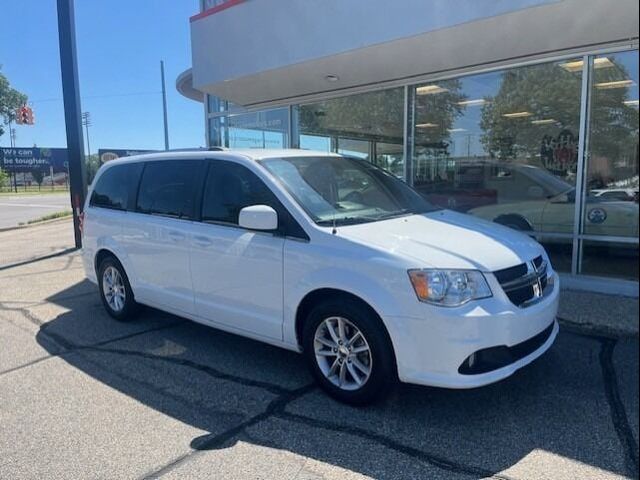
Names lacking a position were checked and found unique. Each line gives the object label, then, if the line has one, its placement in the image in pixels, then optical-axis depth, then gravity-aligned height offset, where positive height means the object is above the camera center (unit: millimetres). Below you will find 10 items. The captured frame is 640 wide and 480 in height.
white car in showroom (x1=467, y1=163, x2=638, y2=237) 6691 -572
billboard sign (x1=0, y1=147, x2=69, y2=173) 46247 +1063
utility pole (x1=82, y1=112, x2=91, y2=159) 71875 +6505
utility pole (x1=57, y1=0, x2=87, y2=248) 10914 +1328
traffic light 21281 +2205
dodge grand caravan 3250 -731
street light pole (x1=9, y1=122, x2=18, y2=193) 45419 -581
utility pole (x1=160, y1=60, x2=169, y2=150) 37625 +4586
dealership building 6172 +1143
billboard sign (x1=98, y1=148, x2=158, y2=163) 52269 +1906
